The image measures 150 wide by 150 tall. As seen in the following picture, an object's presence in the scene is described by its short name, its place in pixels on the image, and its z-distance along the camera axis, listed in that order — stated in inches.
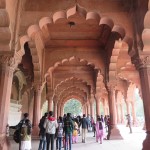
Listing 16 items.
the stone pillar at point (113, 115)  451.2
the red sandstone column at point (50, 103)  714.2
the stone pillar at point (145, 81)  259.2
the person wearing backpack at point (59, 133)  302.0
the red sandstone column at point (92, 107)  920.6
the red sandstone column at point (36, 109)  471.2
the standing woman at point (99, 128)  406.9
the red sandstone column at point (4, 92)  244.8
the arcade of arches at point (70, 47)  271.7
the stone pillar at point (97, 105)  733.3
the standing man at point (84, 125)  432.5
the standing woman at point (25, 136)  240.3
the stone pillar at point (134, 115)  924.6
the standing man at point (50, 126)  265.4
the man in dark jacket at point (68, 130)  298.2
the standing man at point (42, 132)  278.7
